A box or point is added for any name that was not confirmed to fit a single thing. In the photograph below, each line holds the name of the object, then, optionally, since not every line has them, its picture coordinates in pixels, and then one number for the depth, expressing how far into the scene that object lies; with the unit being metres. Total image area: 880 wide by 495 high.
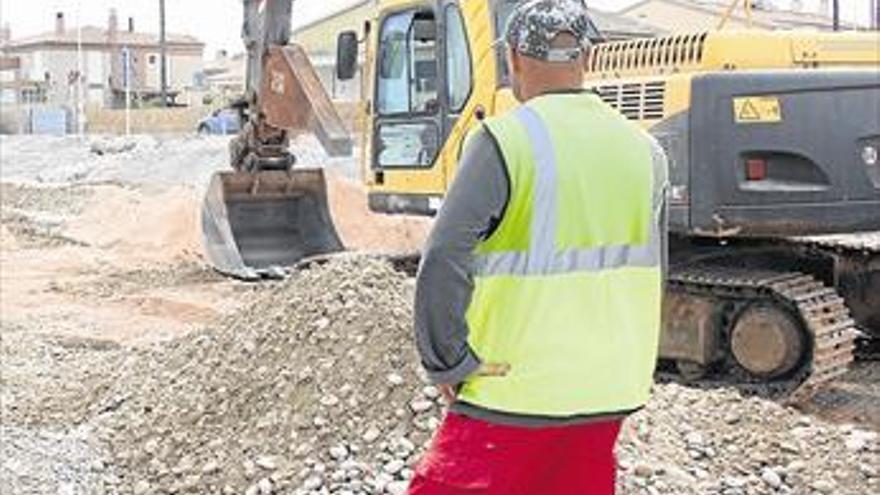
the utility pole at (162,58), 54.06
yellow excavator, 7.36
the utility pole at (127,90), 44.69
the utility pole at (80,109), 45.55
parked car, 39.44
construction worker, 2.92
